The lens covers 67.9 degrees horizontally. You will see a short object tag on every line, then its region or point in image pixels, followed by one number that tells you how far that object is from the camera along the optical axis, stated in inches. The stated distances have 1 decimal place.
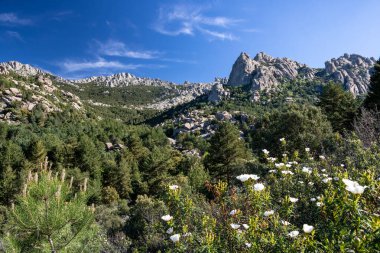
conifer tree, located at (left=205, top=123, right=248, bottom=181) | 1147.0
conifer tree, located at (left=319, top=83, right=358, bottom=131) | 1164.1
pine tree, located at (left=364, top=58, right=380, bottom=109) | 984.3
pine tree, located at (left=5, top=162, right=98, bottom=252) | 172.2
